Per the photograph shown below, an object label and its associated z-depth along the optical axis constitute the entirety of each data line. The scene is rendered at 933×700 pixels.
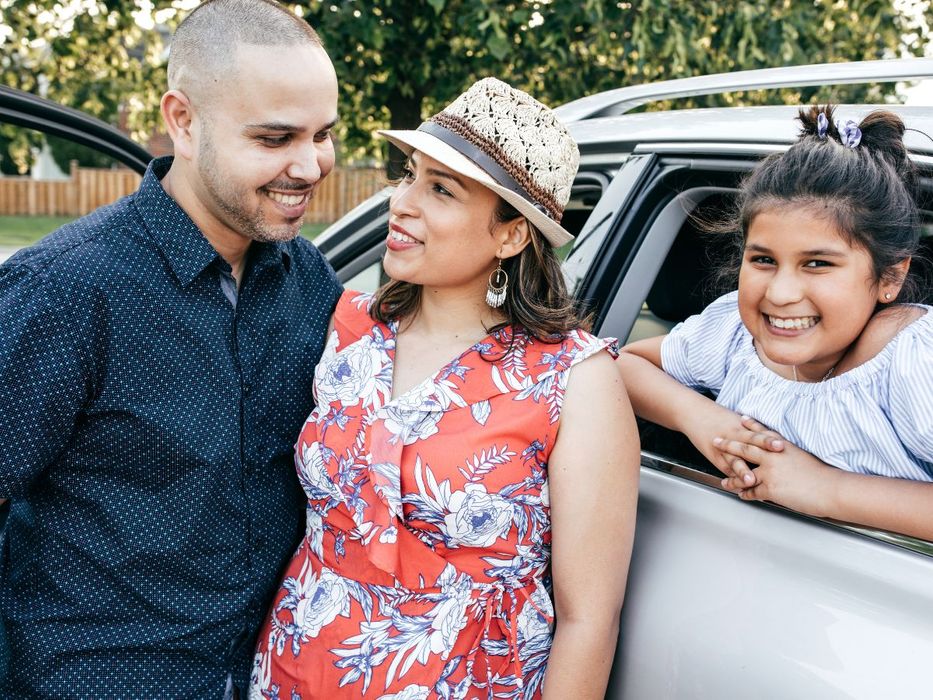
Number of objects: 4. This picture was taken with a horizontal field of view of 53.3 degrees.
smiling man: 1.72
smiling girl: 1.54
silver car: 1.40
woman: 1.76
